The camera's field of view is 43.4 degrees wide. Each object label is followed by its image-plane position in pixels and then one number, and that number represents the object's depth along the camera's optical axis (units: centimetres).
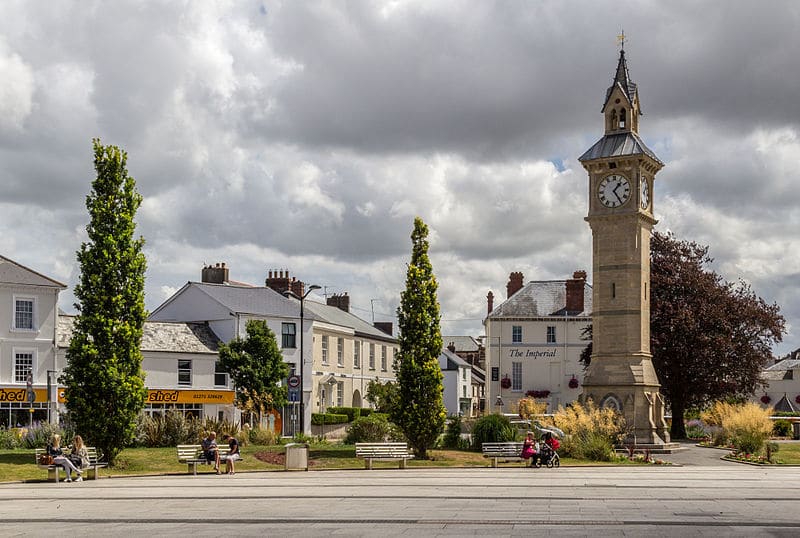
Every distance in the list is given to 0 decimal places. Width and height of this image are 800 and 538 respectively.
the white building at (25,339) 4853
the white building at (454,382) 8775
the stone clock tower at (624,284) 4188
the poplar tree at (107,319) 3042
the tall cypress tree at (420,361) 3481
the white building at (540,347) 7625
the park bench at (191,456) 3048
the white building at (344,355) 6450
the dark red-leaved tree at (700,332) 4981
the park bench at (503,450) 3388
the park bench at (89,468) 2750
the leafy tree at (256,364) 5338
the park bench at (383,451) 3288
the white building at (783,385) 10436
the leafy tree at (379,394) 6165
